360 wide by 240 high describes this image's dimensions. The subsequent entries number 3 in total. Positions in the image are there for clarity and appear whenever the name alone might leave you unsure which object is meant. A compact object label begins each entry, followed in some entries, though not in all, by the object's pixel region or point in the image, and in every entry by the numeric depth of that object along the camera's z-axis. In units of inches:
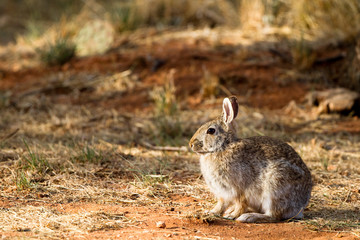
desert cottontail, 342.3
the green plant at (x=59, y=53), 822.5
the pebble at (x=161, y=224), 320.2
